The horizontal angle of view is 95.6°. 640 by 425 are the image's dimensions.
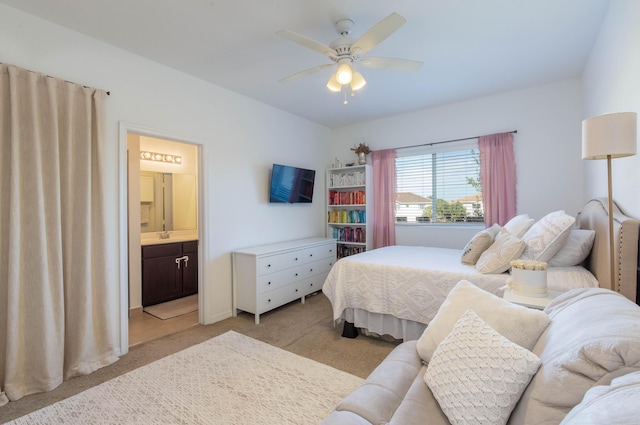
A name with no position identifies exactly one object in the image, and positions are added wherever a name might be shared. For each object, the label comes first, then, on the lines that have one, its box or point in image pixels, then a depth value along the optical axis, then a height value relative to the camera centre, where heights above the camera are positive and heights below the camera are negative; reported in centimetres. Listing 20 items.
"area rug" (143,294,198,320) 360 -124
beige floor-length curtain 197 -15
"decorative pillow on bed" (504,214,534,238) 266 -15
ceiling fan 193 +115
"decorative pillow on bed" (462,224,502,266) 261 -33
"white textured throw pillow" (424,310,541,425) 94 -57
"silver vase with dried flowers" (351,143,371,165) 470 +97
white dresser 332 -77
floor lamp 147 +38
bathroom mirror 439 +20
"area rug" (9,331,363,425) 177 -124
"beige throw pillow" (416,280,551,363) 115 -46
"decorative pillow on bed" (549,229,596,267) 219 -31
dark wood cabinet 383 -80
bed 190 -56
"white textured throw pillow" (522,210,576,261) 215 -22
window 399 +40
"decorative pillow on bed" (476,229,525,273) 223 -35
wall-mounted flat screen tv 403 +42
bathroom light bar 434 +89
